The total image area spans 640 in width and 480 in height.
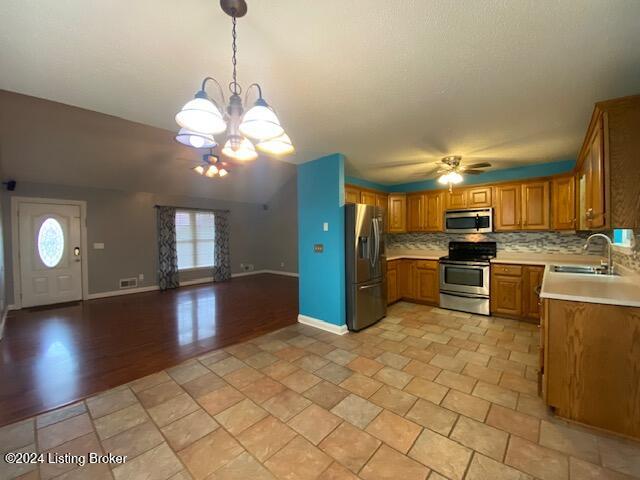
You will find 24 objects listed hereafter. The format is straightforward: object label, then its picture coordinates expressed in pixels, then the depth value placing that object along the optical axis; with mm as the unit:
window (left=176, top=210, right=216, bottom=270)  6844
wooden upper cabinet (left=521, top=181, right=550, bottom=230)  3830
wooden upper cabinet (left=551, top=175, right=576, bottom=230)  3580
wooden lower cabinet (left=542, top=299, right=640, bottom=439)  1648
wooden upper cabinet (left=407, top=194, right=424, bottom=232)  4949
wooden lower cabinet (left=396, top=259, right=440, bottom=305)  4543
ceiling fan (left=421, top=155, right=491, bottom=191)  3498
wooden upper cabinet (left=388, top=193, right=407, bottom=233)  5105
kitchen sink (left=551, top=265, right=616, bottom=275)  2844
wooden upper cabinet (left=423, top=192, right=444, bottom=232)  4727
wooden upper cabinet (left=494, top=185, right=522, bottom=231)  4039
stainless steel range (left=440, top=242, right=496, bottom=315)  4035
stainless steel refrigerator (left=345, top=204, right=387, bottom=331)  3410
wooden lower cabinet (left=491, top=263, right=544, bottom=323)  3662
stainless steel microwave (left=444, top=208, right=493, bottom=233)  4211
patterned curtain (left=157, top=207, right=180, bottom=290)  6316
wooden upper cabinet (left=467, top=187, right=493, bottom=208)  4273
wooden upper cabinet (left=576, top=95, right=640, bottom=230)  1651
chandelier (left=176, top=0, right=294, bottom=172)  1212
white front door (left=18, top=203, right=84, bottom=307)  4766
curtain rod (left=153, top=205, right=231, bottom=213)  6494
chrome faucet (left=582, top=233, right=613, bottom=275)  2658
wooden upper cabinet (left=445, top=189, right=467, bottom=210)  4504
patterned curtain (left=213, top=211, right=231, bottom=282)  7387
